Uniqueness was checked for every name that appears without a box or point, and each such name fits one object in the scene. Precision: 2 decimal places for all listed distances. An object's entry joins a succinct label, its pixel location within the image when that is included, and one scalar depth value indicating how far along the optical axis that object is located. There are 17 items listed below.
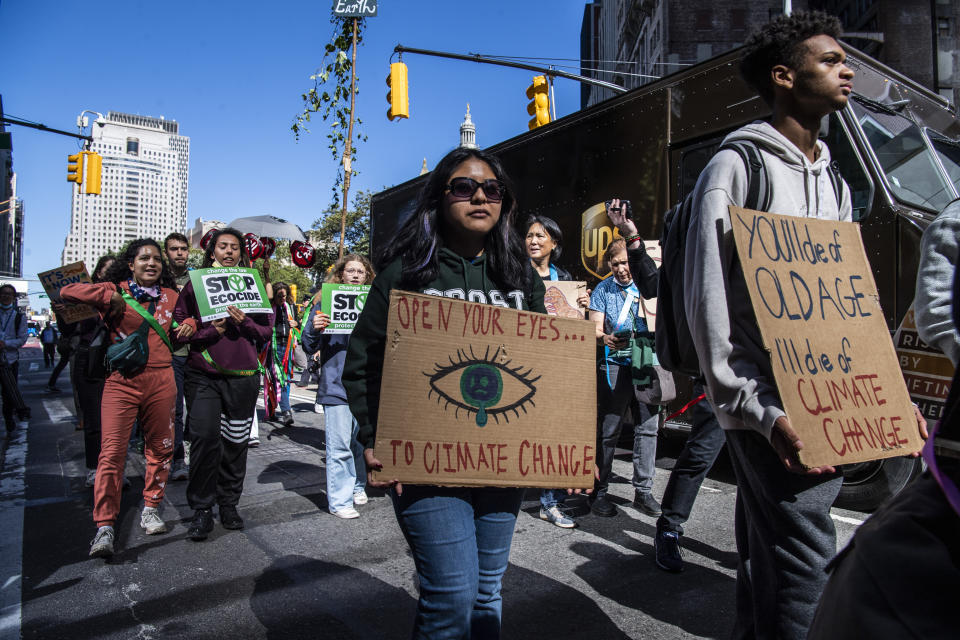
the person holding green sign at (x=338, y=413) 5.09
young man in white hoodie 1.84
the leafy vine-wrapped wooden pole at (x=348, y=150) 12.90
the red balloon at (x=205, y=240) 5.38
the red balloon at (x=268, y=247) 7.20
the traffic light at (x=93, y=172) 19.56
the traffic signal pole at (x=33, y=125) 14.54
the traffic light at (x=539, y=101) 13.35
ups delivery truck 4.71
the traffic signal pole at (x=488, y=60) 12.61
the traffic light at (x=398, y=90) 12.66
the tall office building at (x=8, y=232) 66.94
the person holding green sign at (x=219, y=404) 4.56
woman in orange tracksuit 4.28
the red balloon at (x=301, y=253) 9.40
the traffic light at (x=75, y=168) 19.64
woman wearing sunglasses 2.00
